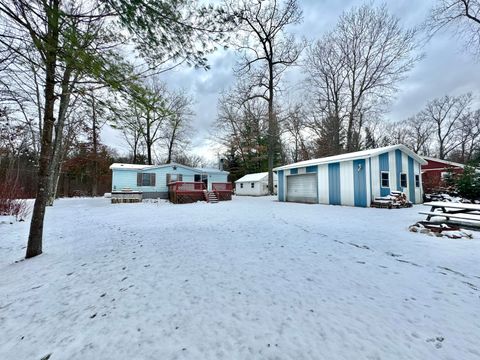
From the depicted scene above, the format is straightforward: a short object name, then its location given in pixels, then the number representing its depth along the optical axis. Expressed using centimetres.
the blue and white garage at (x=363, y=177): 1095
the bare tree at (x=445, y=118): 2659
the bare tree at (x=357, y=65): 1698
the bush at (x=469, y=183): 1134
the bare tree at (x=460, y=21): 984
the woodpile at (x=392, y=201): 1036
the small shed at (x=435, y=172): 1420
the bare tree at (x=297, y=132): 2086
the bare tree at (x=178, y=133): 2388
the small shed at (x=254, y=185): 2491
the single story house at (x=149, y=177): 1725
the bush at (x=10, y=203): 807
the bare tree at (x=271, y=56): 1814
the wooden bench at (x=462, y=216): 512
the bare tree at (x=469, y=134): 2561
